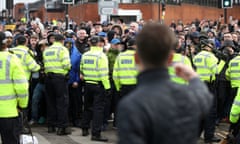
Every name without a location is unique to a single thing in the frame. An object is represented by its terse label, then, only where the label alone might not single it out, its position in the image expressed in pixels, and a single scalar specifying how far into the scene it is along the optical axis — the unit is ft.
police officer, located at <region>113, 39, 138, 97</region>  33.40
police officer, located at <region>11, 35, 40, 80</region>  33.30
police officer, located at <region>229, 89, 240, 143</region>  22.99
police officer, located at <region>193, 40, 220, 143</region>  33.30
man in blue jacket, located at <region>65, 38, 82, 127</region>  38.06
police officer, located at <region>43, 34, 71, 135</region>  34.76
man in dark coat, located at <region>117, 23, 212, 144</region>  10.19
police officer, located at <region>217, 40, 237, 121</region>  38.91
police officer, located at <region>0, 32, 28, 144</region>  21.76
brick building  156.25
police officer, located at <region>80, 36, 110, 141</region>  33.71
